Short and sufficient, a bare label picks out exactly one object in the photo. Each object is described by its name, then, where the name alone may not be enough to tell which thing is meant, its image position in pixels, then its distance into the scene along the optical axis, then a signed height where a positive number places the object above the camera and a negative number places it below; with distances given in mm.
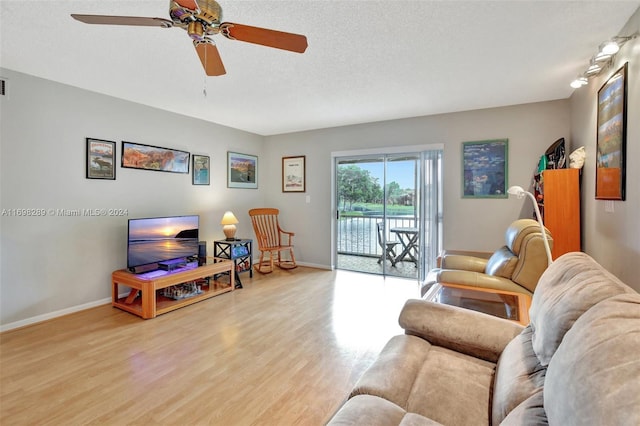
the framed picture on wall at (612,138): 2145 +549
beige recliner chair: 2367 -477
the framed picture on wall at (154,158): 3791 +670
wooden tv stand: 3207 -913
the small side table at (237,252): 4535 -689
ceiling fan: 1500 +984
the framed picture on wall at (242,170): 5230 +679
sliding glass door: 4461 -63
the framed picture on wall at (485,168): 4023 +550
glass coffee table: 2076 -679
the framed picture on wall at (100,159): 3445 +567
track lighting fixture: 2105 +1168
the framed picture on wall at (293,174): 5578 +648
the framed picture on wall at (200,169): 4613 +600
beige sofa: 681 -594
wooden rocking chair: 5215 -536
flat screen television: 3531 -401
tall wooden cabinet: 3145 +11
